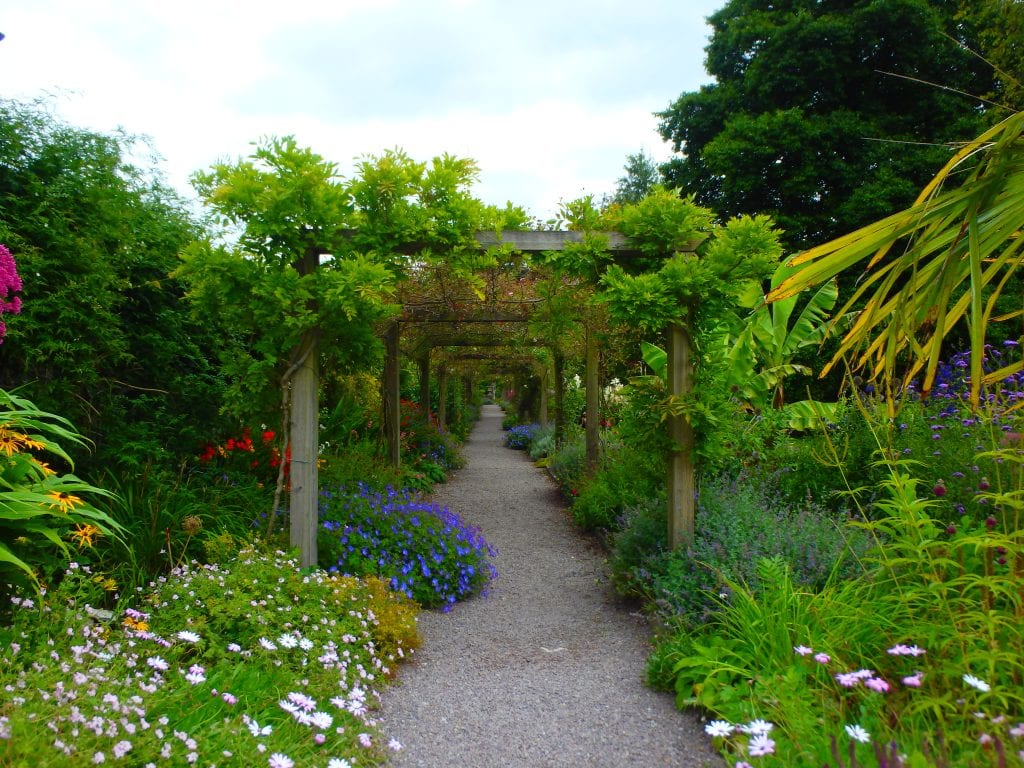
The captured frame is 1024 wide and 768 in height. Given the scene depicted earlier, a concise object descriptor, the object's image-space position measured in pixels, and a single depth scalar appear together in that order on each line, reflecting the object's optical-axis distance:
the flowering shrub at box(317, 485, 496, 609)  4.79
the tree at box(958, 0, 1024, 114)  7.89
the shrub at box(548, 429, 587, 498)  9.25
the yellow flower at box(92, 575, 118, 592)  3.19
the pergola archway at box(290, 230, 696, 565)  4.54
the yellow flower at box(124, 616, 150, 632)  2.84
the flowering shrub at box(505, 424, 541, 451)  17.31
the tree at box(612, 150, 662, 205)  30.14
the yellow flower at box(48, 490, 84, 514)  2.60
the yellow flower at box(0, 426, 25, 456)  2.65
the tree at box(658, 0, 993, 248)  11.67
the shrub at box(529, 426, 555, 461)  14.16
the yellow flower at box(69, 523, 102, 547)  3.03
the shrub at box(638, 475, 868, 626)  3.67
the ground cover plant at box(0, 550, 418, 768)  1.92
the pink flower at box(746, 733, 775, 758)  1.70
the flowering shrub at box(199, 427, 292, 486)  5.36
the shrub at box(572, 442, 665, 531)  6.41
